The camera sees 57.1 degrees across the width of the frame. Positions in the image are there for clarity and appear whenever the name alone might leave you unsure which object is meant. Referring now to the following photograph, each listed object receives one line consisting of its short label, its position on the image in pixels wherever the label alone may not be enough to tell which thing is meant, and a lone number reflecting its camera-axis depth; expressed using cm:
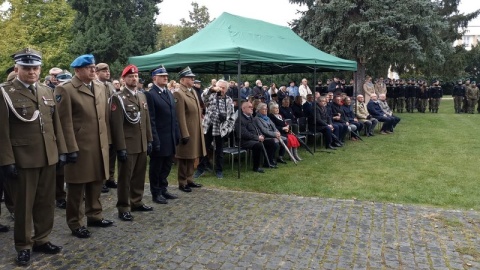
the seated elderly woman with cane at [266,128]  905
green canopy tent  798
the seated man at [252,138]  862
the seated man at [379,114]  1460
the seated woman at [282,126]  970
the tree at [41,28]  3144
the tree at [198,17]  5400
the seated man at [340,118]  1234
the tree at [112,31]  2981
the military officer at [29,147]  393
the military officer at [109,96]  626
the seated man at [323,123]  1149
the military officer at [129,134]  516
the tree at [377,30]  1983
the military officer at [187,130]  666
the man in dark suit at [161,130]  599
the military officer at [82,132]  454
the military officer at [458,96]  2216
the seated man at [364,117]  1409
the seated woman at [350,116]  1306
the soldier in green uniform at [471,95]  2197
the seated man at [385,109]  1494
